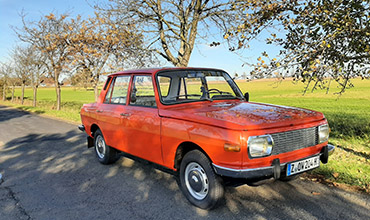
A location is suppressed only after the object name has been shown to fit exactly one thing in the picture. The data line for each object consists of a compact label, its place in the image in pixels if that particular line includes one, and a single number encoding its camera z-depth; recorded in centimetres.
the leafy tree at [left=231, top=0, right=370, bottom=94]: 499
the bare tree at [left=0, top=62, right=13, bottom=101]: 3340
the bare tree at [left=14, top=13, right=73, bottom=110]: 1842
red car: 307
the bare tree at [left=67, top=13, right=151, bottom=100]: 1313
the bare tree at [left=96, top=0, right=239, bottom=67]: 1130
